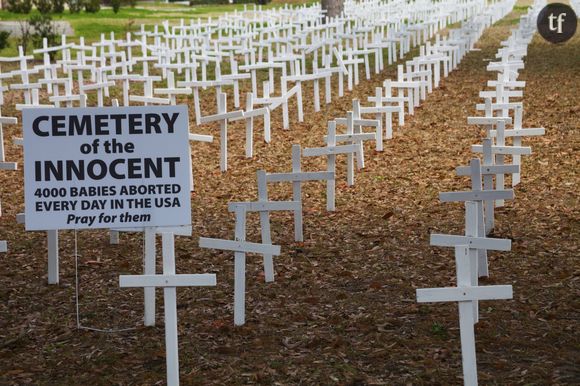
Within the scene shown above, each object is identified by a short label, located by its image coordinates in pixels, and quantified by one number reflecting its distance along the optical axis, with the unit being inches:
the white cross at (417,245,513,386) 381.2
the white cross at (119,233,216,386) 400.5
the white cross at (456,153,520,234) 540.7
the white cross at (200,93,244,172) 850.4
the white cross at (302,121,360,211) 699.2
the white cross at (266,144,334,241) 609.4
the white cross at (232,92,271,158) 889.9
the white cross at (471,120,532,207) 649.3
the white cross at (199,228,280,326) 477.0
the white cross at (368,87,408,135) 915.5
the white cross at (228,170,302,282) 535.8
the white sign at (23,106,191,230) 419.1
